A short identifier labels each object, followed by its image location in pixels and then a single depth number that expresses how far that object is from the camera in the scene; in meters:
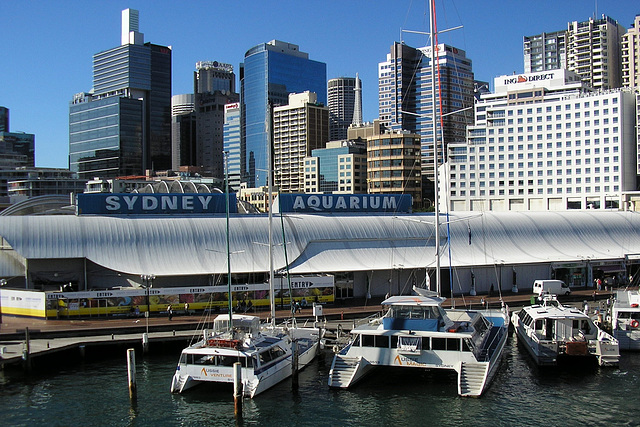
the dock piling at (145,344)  46.53
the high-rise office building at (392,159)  151.25
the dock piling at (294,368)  38.56
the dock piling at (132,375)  36.28
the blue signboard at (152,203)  63.00
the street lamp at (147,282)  54.22
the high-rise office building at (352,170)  192.50
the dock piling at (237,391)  34.11
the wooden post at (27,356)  42.00
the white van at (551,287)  63.84
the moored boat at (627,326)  46.20
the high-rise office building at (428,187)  189.84
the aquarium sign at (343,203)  72.12
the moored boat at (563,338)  41.53
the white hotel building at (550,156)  139.75
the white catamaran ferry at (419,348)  37.41
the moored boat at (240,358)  36.84
